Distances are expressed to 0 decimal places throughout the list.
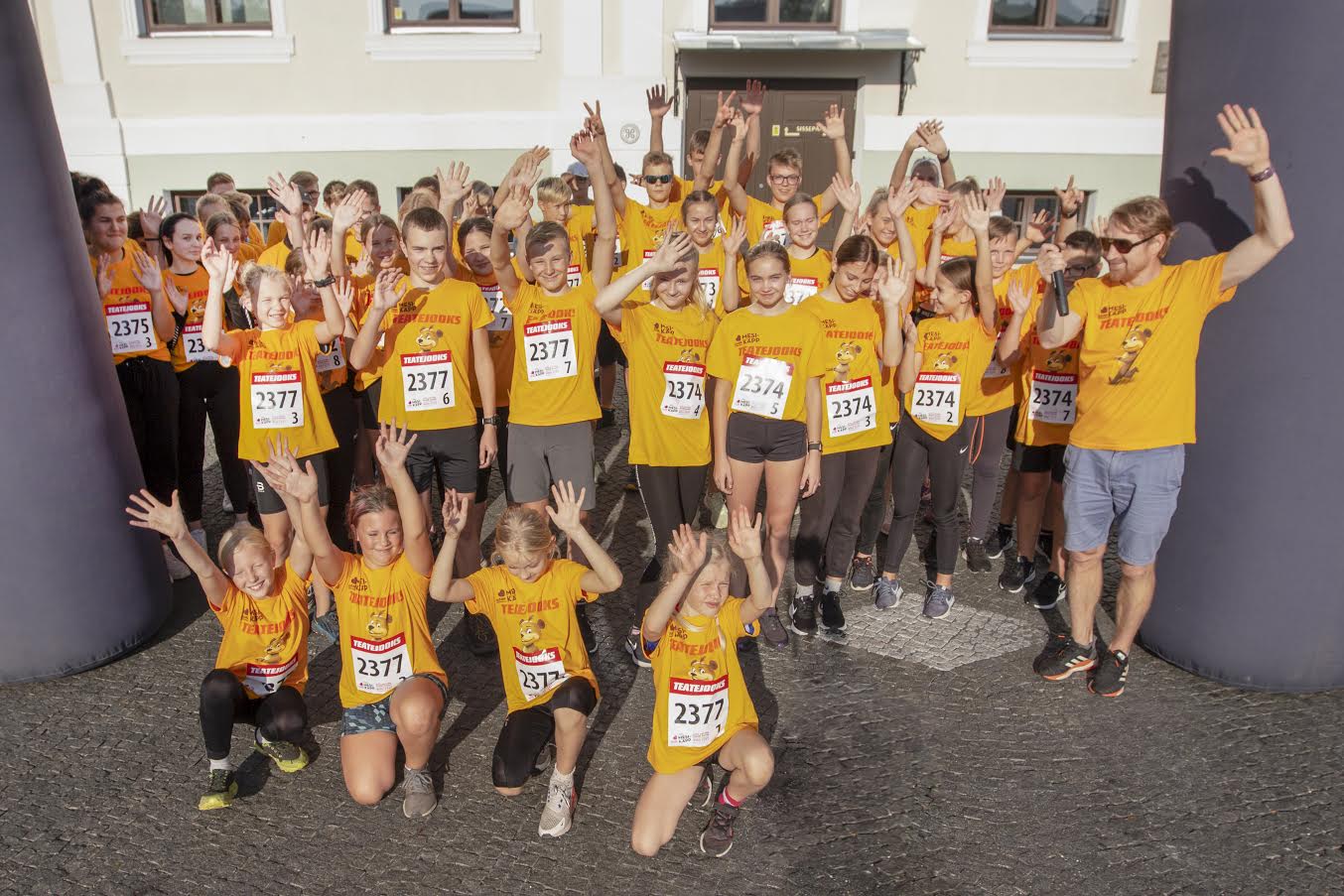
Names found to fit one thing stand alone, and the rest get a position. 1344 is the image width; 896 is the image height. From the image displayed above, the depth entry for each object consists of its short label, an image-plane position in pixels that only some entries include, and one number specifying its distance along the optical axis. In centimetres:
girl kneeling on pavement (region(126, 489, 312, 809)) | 367
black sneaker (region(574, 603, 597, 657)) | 470
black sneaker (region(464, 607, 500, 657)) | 471
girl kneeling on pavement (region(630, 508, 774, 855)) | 333
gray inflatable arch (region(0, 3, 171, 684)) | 412
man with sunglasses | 389
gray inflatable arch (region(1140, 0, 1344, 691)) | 378
